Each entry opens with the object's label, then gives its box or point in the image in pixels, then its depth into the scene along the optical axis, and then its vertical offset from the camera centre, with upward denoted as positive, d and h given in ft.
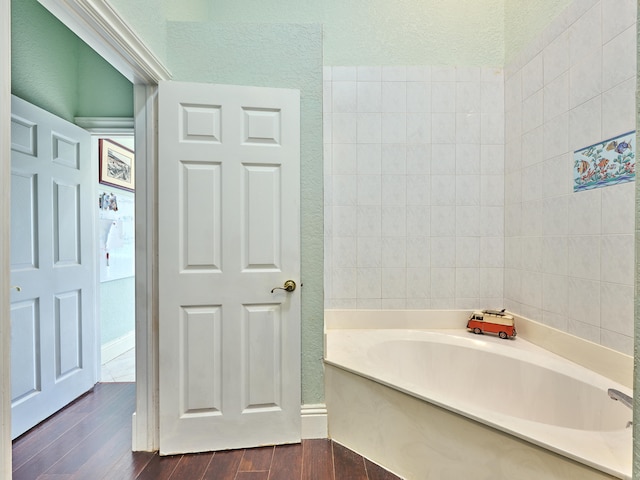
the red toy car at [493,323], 7.46 -1.96
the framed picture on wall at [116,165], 10.91 +2.37
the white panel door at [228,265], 5.93 -0.54
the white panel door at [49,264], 6.68 -0.66
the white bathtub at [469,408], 3.97 -2.60
